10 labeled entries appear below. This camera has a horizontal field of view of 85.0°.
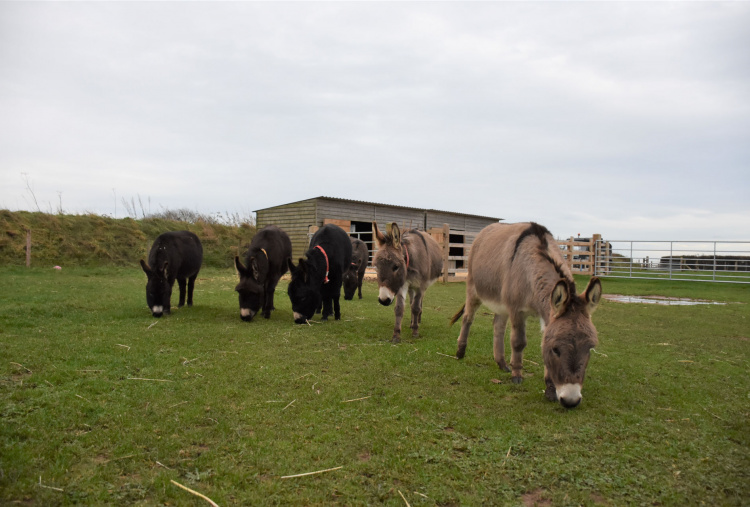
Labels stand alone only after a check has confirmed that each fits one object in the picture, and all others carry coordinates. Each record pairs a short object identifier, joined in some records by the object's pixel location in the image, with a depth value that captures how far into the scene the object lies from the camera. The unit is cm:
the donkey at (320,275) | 817
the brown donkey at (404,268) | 673
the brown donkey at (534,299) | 356
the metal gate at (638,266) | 1957
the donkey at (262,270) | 825
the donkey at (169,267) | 830
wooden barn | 2397
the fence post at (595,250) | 2306
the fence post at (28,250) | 1768
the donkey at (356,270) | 1202
